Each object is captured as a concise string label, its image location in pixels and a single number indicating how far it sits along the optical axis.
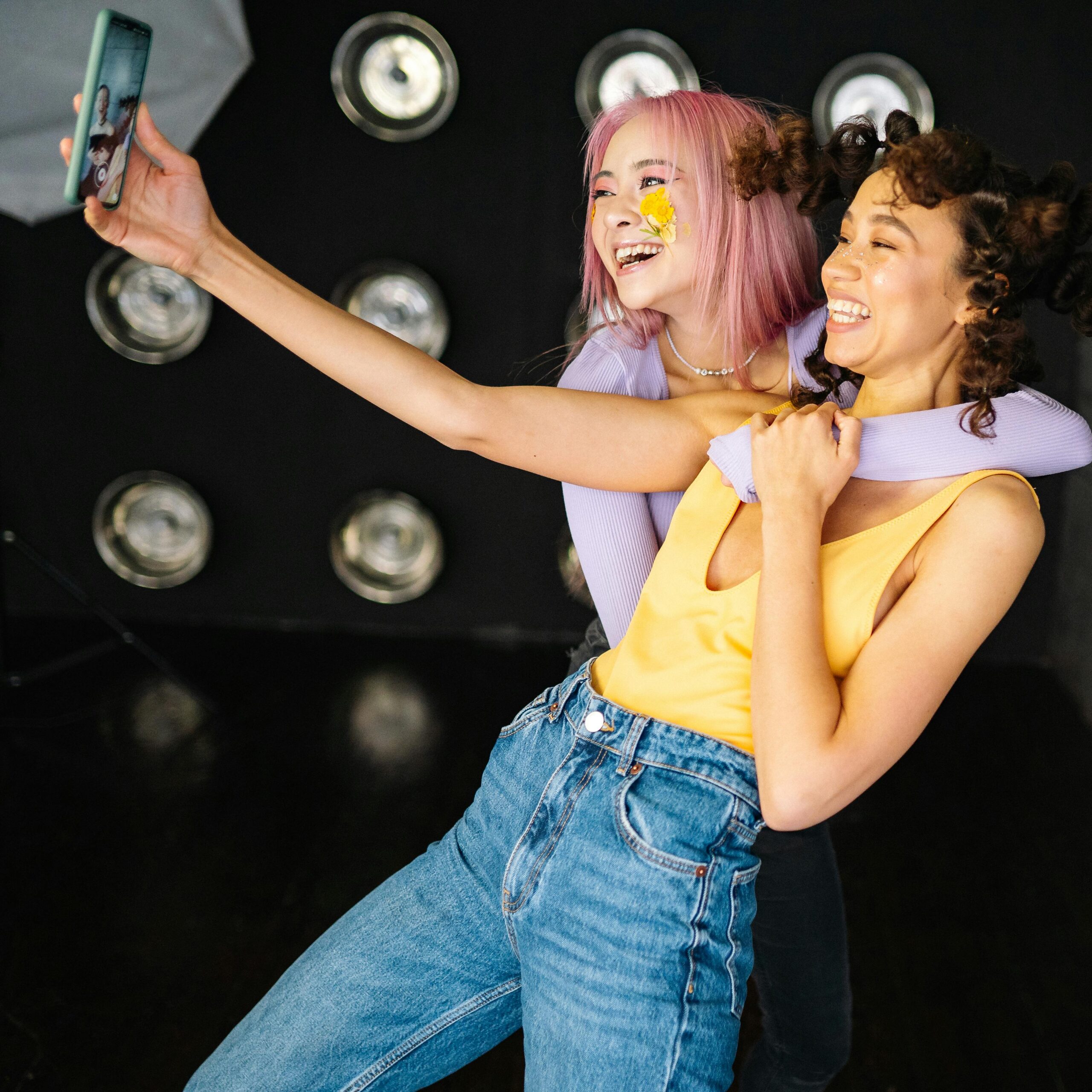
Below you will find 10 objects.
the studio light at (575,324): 3.67
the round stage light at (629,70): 3.50
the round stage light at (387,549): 3.97
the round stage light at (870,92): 3.46
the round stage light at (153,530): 4.00
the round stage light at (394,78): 3.56
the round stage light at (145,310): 3.81
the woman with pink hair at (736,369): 1.42
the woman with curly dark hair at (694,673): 0.98
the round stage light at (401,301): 3.71
